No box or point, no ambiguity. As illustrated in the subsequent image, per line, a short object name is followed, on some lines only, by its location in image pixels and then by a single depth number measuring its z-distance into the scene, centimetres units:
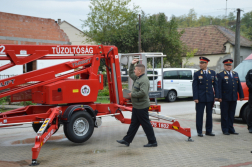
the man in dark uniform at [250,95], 844
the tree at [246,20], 7512
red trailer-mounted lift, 695
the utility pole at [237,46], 2619
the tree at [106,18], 3725
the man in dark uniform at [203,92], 817
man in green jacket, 687
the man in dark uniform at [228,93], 849
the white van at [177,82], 1898
